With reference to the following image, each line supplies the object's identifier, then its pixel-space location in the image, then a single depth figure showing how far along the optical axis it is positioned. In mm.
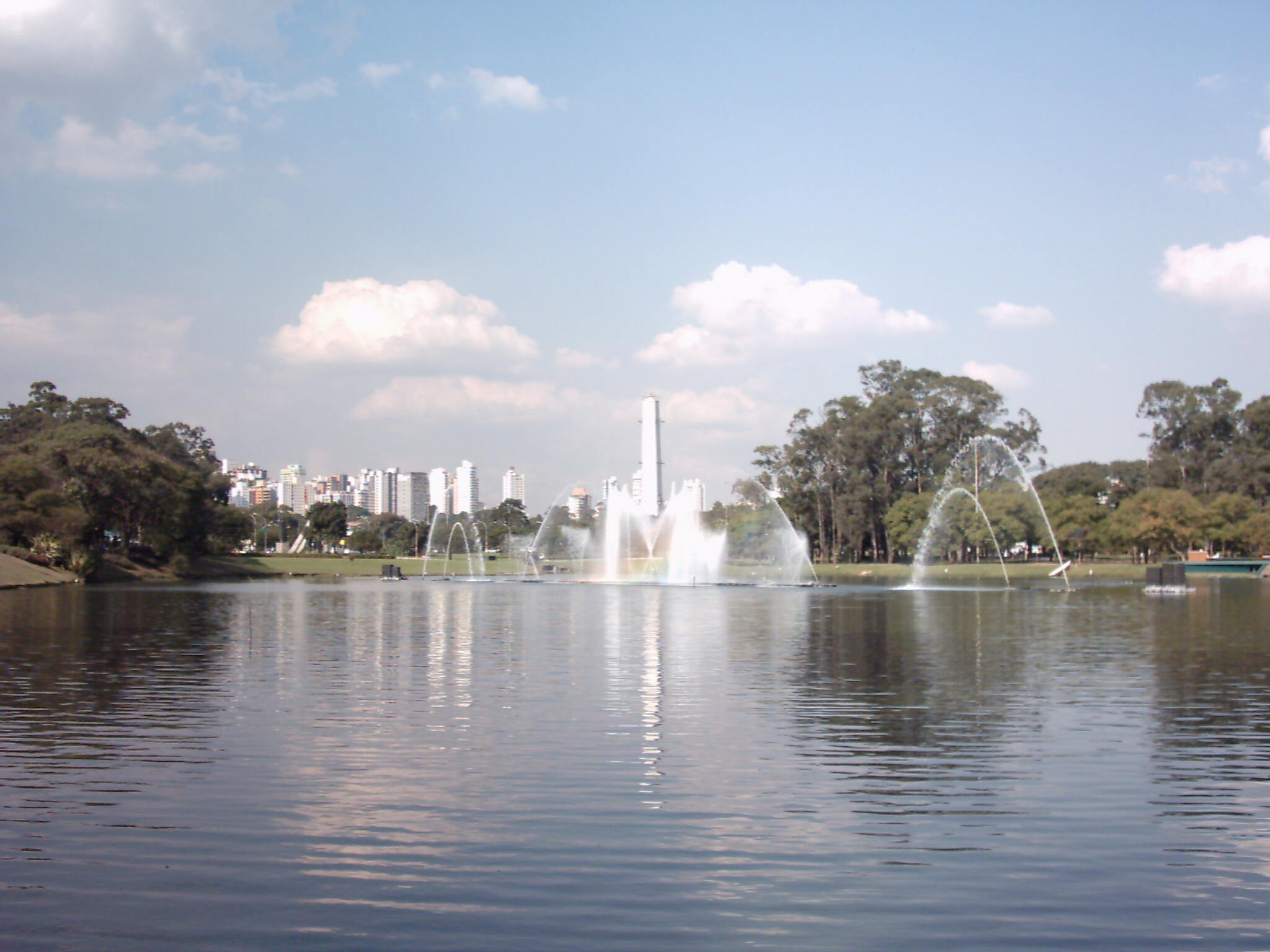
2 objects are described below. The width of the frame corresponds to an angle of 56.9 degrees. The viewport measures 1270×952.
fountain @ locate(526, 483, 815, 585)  104000
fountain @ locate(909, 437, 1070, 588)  123000
